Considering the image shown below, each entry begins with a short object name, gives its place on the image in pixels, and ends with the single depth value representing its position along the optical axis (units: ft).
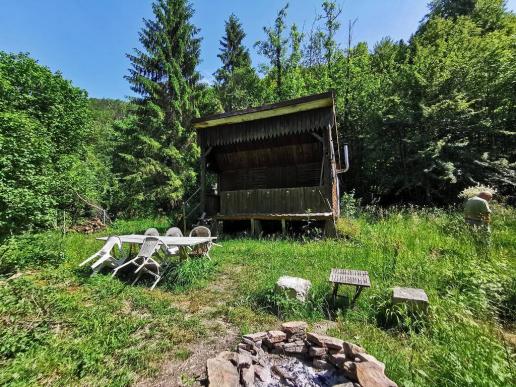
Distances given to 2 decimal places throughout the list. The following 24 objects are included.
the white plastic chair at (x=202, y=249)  23.31
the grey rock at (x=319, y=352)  9.91
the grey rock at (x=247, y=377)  8.58
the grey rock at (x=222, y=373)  8.35
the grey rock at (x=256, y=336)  10.68
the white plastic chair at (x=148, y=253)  18.75
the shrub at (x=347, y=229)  28.32
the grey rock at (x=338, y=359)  9.14
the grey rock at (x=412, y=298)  11.82
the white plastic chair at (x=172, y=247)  20.43
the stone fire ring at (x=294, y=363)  8.27
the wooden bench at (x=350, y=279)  12.87
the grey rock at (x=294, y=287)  14.30
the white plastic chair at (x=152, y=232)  25.00
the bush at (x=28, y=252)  19.25
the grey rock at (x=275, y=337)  10.67
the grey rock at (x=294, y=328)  10.78
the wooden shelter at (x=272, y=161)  31.04
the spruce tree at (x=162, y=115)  54.60
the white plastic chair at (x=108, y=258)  19.60
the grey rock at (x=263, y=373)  9.10
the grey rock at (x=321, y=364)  9.57
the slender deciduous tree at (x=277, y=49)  74.54
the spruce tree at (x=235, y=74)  75.61
